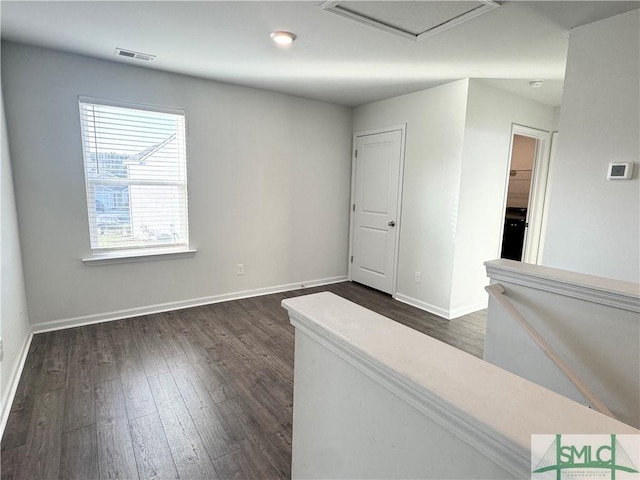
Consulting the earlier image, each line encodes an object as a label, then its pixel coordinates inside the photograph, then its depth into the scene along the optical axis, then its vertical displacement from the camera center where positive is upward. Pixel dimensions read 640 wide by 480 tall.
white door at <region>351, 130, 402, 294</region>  4.21 -0.20
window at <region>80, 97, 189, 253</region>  3.13 +0.12
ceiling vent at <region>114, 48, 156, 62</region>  2.81 +1.12
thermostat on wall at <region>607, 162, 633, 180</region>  2.05 +0.17
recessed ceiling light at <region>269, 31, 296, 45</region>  2.38 +1.09
